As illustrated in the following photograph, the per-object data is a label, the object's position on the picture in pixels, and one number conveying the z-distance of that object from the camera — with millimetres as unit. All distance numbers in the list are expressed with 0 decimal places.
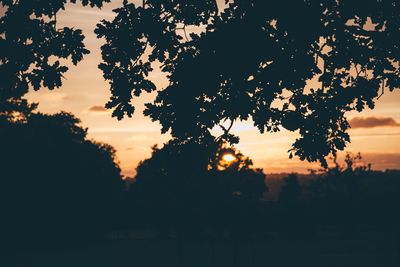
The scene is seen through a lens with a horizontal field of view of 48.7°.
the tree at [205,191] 41031
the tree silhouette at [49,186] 44906
